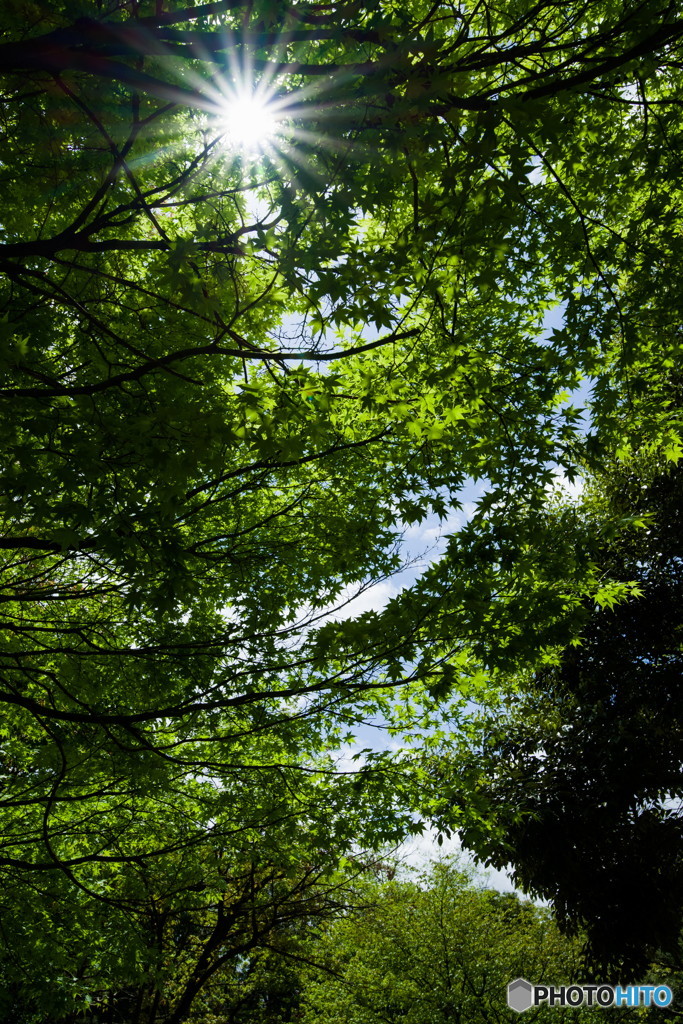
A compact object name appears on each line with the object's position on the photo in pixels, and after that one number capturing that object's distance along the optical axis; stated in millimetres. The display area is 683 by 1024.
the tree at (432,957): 11656
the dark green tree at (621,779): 11125
